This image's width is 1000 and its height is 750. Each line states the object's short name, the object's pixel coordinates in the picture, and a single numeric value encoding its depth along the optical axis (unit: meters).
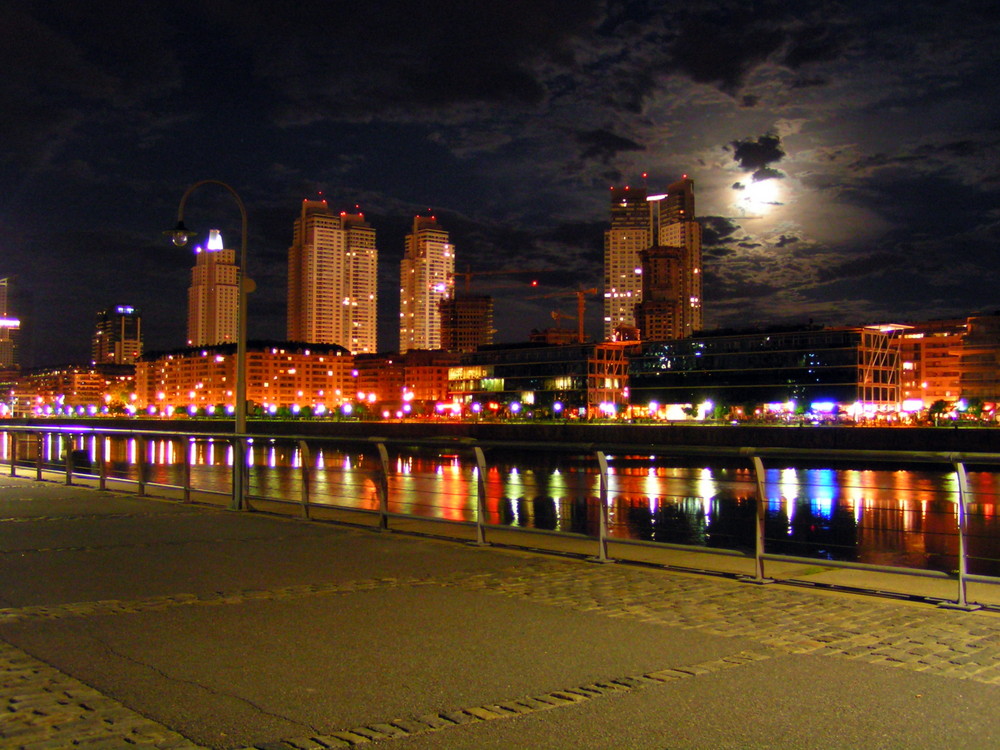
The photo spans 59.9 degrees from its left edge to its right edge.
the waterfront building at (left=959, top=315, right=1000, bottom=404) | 143.75
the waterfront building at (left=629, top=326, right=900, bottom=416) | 130.12
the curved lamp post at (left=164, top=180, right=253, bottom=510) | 16.94
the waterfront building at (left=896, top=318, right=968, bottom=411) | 191.66
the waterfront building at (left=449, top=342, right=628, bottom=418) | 163.75
